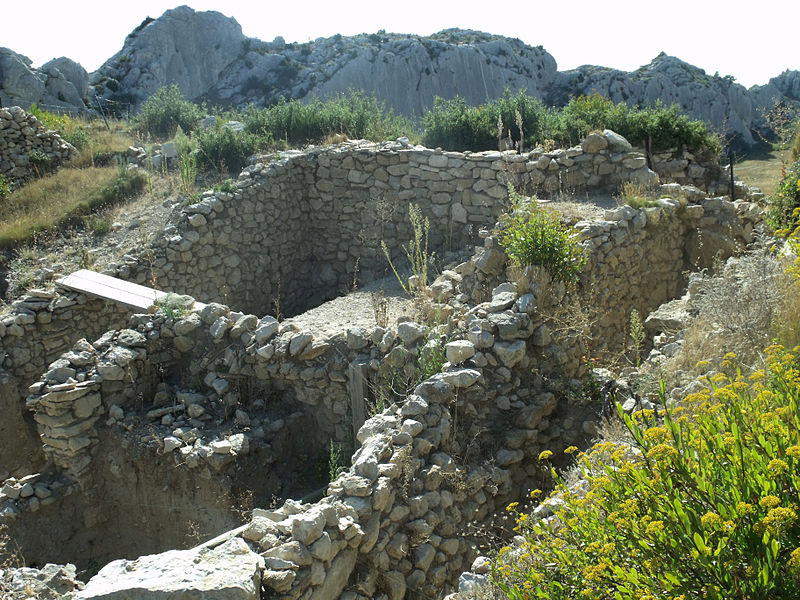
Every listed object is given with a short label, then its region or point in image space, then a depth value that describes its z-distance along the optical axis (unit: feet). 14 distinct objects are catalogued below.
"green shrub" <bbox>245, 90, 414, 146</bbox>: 43.62
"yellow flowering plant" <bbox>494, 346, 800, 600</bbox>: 8.68
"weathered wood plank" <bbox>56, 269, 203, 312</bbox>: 29.89
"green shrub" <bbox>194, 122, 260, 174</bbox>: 42.01
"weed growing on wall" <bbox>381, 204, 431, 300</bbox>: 24.98
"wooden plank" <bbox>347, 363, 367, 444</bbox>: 22.13
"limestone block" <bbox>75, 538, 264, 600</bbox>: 12.21
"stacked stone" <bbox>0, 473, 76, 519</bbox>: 21.75
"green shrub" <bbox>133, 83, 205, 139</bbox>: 50.93
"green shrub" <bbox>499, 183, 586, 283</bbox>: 22.47
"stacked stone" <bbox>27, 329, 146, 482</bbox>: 22.52
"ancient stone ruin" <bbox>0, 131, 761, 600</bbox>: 15.12
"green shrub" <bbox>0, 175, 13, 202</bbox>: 42.04
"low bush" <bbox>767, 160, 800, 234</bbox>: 24.16
